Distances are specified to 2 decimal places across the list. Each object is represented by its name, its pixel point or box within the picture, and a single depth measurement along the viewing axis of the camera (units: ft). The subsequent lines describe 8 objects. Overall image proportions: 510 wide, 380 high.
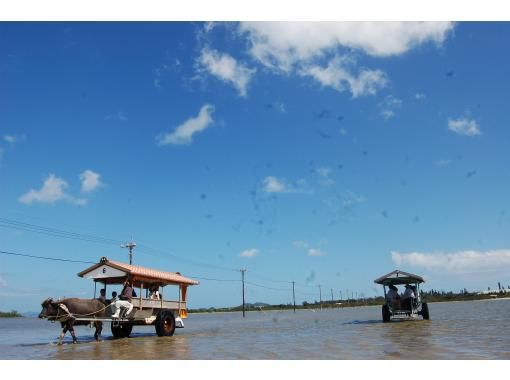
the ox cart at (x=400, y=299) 80.47
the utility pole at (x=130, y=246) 134.73
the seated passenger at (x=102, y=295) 56.54
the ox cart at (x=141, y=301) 55.77
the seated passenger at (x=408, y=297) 80.84
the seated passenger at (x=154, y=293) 63.58
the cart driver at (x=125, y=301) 53.63
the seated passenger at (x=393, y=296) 81.35
